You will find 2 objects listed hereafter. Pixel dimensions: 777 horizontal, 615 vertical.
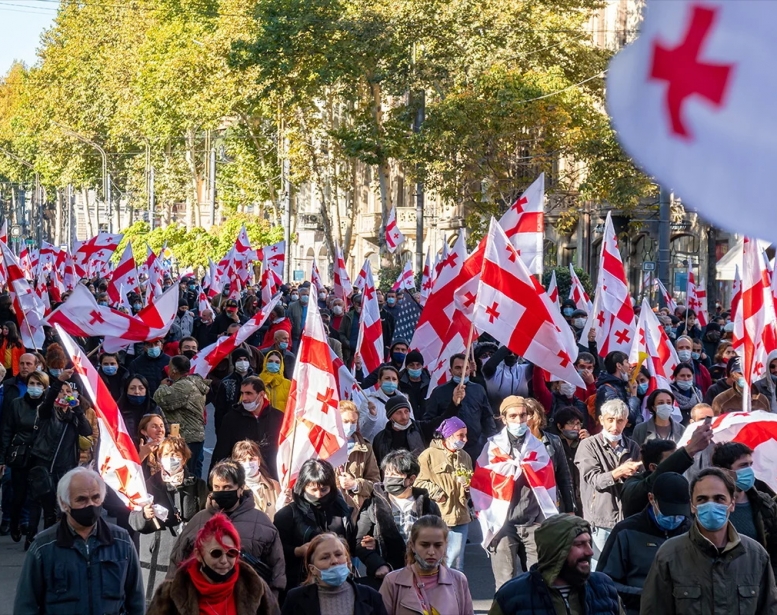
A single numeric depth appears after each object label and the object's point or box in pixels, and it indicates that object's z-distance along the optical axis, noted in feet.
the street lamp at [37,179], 308.93
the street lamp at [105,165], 251.39
